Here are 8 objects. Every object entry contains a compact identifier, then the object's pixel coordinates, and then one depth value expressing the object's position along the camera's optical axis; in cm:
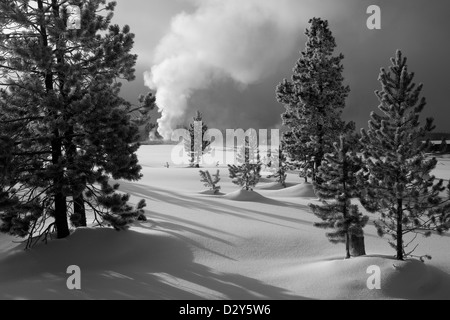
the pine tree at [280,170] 3319
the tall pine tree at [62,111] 883
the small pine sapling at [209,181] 2567
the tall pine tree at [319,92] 2475
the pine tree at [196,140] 6588
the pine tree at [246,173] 2541
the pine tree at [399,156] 798
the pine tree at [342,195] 898
